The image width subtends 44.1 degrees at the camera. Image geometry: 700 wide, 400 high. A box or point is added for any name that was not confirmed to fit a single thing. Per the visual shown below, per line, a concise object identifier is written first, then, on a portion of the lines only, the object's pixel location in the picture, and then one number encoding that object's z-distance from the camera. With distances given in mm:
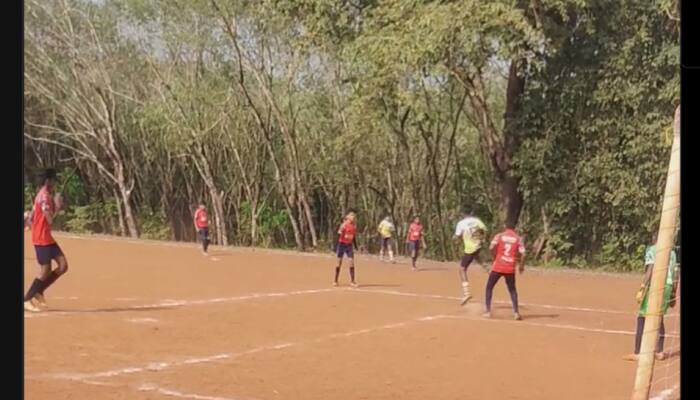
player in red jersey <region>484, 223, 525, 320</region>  11117
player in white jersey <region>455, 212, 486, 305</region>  12938
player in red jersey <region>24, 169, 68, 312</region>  10094
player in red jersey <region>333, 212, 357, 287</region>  14328
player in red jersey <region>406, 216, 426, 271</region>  18422
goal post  5855
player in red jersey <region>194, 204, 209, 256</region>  19219
